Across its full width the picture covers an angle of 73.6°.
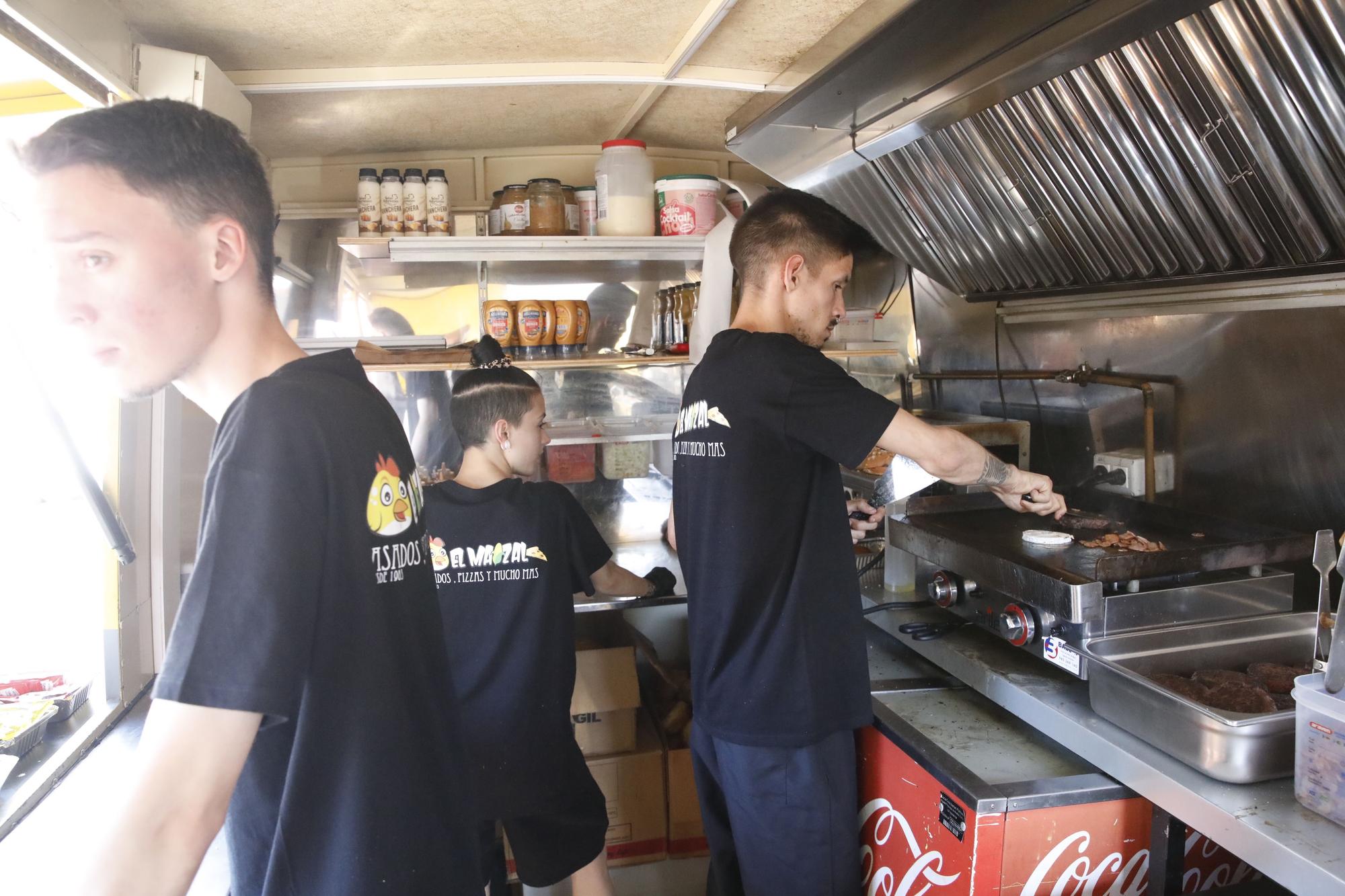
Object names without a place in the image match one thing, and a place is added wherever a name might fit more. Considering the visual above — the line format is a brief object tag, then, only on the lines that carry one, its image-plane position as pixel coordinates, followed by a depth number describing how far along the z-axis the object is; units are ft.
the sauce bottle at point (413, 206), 9.60
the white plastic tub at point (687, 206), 10.02
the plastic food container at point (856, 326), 11.20
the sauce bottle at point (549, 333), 10.13
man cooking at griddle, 5.84
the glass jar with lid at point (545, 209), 9.98
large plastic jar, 9.97
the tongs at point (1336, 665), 4.02
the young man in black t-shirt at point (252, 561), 2.76
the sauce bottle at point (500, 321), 10.06
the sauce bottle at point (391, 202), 9.57
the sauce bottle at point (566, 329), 10.17
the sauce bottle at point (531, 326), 10.03
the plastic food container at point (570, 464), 11.23
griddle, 5.27
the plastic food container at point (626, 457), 11.31
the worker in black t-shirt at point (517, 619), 6.97
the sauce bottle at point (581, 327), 10.28
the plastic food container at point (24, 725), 5.57
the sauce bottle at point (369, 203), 9.59
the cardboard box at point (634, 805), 9.26
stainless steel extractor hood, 4.84
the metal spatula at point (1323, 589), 4.42
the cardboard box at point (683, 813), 9.36
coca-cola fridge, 5.11
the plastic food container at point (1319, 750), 3.96
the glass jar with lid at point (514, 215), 10.01
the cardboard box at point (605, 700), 9.10
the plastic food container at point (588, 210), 10.37
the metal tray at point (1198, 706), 4.29
